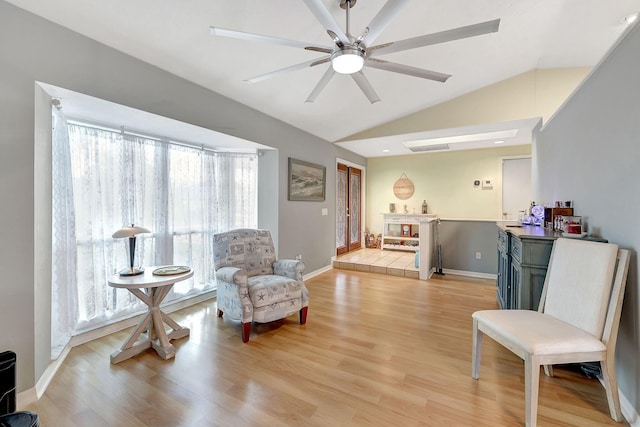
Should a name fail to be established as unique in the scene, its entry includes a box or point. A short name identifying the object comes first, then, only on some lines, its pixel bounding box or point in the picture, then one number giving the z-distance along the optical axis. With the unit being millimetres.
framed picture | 4215
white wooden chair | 1471
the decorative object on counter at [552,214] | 2455
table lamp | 2283
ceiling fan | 1351
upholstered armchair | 2520
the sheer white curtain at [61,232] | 2166
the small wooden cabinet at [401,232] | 6205
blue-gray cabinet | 2158
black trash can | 1335
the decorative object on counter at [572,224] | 2068
